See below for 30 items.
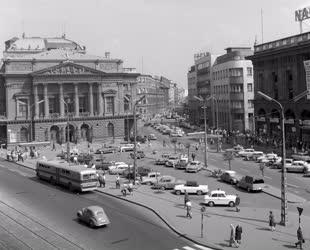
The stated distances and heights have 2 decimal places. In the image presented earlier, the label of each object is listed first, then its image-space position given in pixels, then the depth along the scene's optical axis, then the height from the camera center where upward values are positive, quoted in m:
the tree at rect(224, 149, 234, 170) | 65.04 -3.95
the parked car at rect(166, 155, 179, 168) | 74.63 -5.06
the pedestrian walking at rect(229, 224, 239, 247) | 33.13 -7.52
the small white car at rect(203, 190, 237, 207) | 47.03 -6.88
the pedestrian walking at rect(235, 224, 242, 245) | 33.28 -7.17
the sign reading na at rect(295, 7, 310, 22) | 92.59 +20.47
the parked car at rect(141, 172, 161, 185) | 59.16 -6.01
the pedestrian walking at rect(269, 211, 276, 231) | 37.16 -7.33
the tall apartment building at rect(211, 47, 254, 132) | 131.12 +8.98
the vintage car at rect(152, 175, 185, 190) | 56.24 -6.26
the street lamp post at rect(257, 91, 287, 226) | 39.28 -5.97
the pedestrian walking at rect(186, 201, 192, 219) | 41.50 -6.88
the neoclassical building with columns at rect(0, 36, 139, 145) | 115.94 +7.93
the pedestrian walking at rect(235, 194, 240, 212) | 43.47 -6.65
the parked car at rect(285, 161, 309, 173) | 66.25 -5.74
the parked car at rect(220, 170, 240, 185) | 58.44 -6.15
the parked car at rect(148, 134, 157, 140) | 121.00 -2.21
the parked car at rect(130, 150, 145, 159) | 86.86 -4.65
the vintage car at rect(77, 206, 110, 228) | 38.91 -6.88
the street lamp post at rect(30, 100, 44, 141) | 115.50 +1.46
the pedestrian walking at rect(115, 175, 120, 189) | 57.00 -6.24
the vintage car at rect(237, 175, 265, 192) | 53.47 -6.33
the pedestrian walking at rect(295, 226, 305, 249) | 32.59 -7.39
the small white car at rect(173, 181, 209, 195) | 53.06 -6.57
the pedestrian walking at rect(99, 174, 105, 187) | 57.72 -5.90
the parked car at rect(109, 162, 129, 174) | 69.19 -5.47
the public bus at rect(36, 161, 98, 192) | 53.94 -5.13
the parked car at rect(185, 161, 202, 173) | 68.12 -5.49
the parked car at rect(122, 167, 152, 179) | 64.06 -5.70
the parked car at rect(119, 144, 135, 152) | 98.69 -3.82
